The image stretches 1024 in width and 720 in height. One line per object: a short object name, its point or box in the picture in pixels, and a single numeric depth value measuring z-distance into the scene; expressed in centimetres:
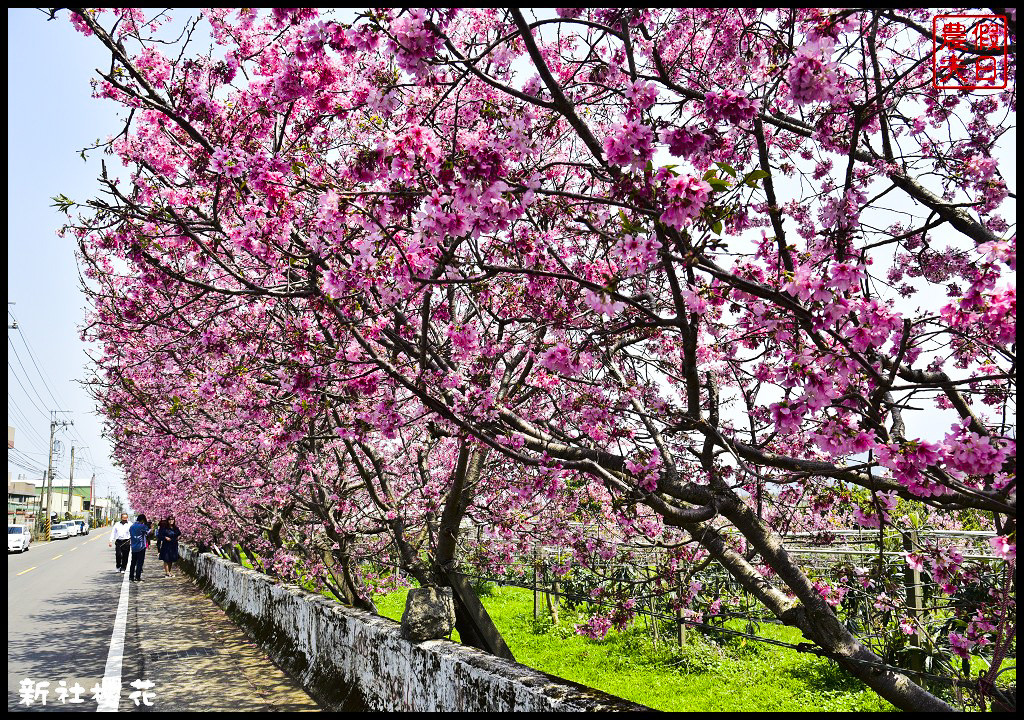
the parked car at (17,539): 4041
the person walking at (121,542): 2342
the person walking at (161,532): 2345
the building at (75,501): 10688
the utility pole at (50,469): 6569
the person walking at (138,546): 2000
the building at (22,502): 7069
